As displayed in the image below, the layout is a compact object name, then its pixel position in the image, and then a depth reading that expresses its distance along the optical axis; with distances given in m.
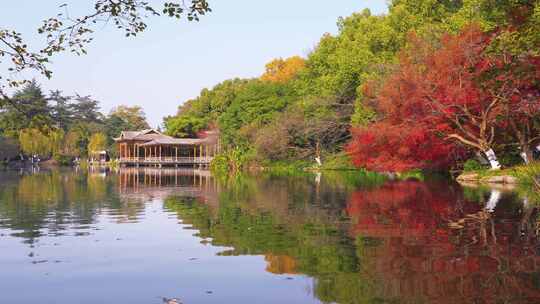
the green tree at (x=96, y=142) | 79.12
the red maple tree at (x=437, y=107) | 26.55
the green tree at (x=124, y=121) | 90.50
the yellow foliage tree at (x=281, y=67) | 77.72
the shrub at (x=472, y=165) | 31.30
